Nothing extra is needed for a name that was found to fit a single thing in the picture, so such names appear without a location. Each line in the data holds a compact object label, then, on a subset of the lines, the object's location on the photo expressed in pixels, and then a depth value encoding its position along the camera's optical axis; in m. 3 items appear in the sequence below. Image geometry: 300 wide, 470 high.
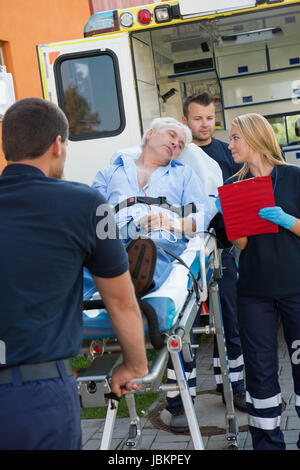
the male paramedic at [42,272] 3.37
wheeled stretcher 4.20
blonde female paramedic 5.79
